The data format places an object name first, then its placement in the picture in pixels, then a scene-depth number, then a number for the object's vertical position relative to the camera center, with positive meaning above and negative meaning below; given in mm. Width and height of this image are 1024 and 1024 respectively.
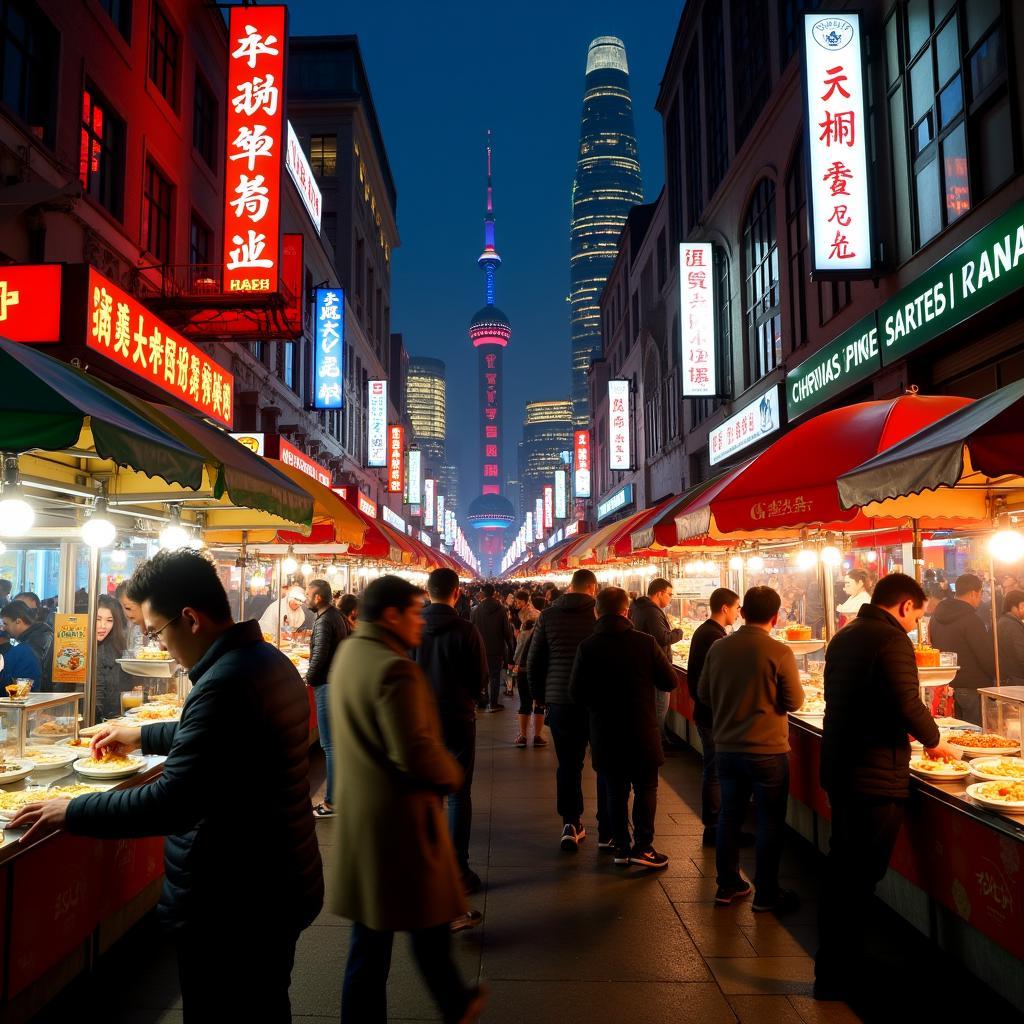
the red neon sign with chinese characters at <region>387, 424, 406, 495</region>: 50719 +7916
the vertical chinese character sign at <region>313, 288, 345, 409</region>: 29391 +8295
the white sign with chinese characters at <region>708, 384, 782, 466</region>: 17203 +3577
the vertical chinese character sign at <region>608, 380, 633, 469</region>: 41609 +8049
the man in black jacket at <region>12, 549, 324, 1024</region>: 2543 -738
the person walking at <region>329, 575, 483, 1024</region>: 3256 -1008
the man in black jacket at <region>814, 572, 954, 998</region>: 4539 -1082
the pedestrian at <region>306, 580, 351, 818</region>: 8585 -771
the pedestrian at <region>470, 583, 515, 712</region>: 13734 -747
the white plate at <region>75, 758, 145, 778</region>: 5160 -1207
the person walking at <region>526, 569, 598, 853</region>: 7387 -1021
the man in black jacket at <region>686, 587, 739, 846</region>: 7477 -687
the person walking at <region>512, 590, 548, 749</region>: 11859 -1779
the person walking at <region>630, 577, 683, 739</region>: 10062 -458
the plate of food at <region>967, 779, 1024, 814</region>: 4492 -1247
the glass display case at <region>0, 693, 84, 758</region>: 5445 -984
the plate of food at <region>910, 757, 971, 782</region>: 5164 -1232
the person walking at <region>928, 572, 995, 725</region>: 8766 -726
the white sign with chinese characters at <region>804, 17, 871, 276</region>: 13055 +6883
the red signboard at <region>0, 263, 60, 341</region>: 9258 +3286
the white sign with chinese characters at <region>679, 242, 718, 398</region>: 23016 +7413
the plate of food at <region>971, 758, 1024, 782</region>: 5070 -1226
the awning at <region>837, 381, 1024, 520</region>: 4051 +689
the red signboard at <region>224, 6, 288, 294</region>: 15133 +8170
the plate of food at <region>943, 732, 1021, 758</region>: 5691 -1185
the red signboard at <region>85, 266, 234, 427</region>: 9492 +3150
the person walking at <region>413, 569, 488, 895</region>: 6160 -768
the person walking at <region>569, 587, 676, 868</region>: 6523 -962
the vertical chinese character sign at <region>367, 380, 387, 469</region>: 44719 +8708
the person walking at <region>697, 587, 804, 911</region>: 5734 -1125
